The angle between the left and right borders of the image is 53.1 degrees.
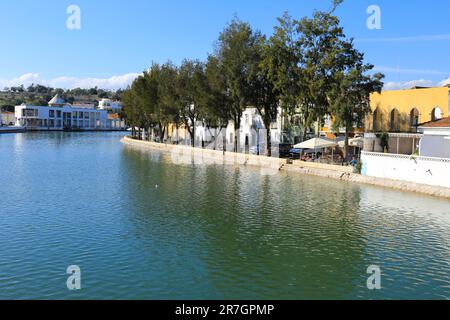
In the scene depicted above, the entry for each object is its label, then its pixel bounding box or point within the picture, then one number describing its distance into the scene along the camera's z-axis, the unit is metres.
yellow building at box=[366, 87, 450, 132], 52.41
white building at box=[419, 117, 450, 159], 37.28
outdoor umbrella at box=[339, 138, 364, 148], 51.64
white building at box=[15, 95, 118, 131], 193.86
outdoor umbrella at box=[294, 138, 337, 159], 51.16
